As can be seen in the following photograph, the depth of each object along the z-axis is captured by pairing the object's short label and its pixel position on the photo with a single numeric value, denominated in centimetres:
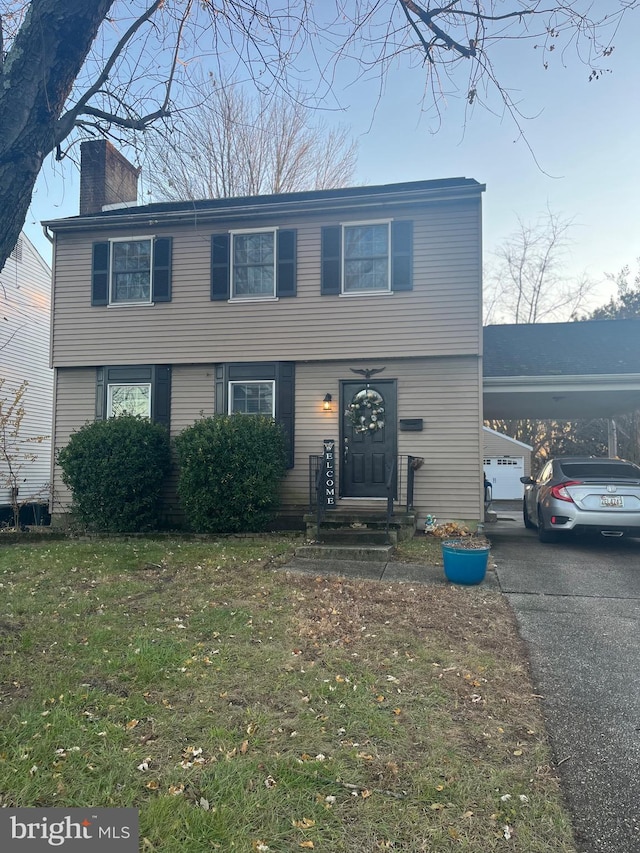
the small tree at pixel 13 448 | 1548
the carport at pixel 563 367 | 976
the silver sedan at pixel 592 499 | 769
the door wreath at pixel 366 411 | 958
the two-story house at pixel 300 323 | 952
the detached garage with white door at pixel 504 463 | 2352
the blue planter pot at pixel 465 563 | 580
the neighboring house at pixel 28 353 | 1641
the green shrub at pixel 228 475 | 873
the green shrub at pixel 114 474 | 922
